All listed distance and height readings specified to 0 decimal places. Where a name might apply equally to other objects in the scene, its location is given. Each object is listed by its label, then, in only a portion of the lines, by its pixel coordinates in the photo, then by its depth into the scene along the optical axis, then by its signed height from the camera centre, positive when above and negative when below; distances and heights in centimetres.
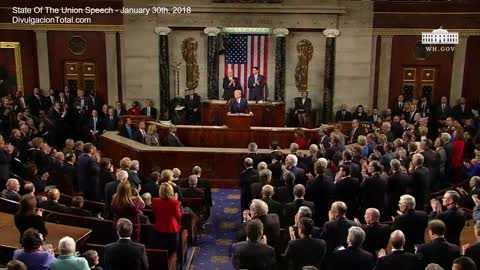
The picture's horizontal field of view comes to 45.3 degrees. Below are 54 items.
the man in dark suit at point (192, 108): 1625 -145
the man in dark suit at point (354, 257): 548 -187
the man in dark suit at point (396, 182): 840 -178
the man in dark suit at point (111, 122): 1518 -174
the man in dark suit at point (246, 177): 917 -190
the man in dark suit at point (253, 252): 557 -188
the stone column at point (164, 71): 1684 -43
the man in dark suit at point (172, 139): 1303 -186
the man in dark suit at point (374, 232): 639 -192
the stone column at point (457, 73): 1678 -38
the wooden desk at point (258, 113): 1579 -151
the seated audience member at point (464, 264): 476 -168
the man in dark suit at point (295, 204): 711 -182
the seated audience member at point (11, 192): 796 -190
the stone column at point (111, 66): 1736 -31
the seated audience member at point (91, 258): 546 -191
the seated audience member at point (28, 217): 629 -178
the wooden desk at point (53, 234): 640 -205
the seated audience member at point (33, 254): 539 -187
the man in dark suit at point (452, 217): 656 -178
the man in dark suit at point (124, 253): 571 -194
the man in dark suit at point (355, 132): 1364 -173
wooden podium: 1362 -148
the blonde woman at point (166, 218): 714 -202
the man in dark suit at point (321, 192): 791 -183
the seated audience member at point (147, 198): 802 -198
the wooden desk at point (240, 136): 1370 -186
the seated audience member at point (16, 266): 477 -174
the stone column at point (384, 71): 1694 -35
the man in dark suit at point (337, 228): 633 -186
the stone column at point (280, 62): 1672 -12
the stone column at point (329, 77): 1672 -54
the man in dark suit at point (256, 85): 1631 -78
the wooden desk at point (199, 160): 1240 -221
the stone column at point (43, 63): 1739 -25
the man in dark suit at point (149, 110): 1645 -155
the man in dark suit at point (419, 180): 845 -176
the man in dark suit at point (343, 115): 1608 -156
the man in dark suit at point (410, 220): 657 -183
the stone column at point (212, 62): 1670 -15
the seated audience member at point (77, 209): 773 -206
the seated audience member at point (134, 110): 1614 -153
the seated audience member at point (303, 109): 1617 -144
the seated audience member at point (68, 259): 522 -185
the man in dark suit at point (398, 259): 551 -190
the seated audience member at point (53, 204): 764 -197
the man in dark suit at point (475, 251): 566 -187
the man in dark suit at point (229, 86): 1619 -81
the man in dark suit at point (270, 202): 715 -179
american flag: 1697 +7
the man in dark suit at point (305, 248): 577 -189
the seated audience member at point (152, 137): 1284 -179
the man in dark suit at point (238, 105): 1413 -117
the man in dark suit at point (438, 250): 566 -186
